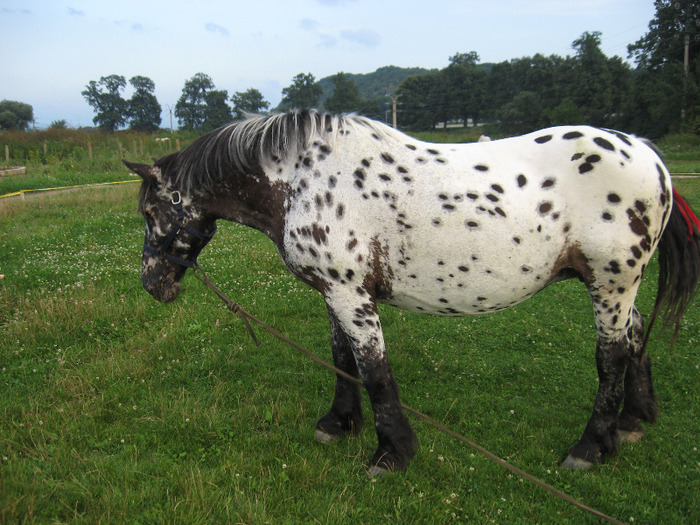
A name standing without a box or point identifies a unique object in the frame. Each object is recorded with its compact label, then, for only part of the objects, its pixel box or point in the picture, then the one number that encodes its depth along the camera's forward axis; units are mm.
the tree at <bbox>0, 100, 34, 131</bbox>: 54969
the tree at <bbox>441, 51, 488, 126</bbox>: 74188
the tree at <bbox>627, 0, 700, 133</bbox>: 41531
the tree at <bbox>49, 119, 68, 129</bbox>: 36078
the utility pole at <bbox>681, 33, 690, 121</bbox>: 41312
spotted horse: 3309
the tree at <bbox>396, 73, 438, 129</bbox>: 75062
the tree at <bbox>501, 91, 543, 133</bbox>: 59969
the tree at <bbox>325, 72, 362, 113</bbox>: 60188
